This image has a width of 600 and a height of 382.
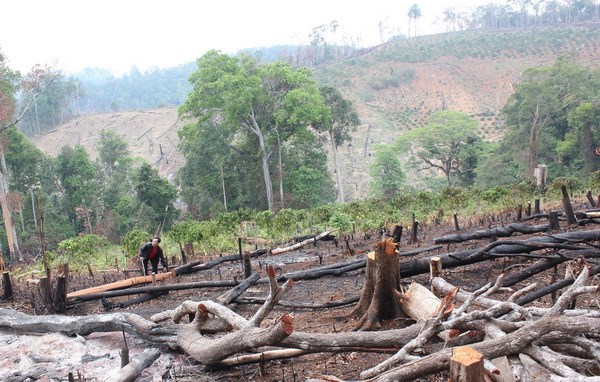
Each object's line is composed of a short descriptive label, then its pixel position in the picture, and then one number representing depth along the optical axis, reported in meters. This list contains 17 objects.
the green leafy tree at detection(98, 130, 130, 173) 41.12
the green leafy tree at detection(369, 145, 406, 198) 34.12
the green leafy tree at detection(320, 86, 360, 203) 32.84
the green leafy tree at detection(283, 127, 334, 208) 31.79
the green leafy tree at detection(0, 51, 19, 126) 22.61
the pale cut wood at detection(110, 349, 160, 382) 4.55
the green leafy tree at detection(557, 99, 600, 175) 27.78
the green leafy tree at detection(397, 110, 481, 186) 34.88
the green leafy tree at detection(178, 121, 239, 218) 31.14
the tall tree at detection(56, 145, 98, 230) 32.38
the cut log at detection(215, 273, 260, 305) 6.72
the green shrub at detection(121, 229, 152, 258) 15.41
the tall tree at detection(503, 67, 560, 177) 30.45
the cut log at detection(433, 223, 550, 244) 8.17
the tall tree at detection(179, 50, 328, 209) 29.59
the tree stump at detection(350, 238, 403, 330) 5.23
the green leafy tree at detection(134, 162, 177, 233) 25.94
